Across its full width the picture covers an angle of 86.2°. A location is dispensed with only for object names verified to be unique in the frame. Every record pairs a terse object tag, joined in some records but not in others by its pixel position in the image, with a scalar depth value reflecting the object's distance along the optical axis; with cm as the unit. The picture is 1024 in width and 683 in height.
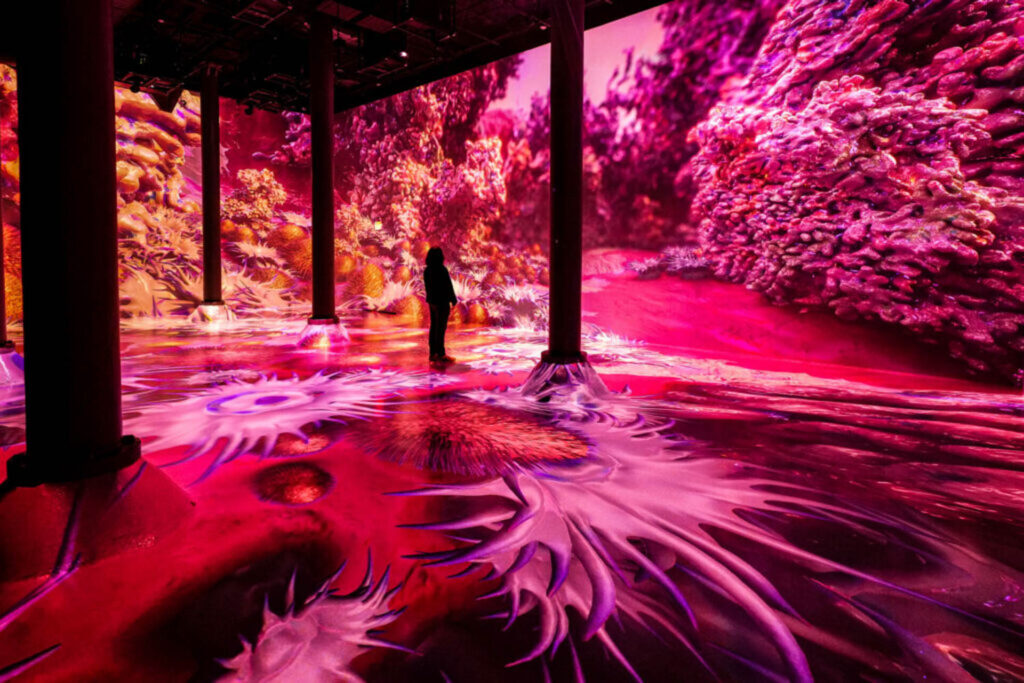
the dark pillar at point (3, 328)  430
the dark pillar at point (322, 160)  701
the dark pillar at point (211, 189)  916
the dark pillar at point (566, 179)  421
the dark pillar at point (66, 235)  191
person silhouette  575
